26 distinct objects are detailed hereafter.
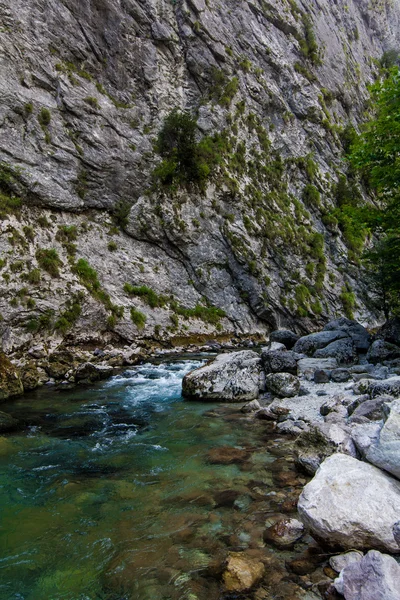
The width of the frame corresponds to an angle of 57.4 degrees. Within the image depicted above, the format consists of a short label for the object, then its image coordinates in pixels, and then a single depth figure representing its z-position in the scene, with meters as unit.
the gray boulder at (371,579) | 2.66
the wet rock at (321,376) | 11.06
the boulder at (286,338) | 19.02
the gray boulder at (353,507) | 3.28
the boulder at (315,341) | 16.61
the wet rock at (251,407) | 8.87
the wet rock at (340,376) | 10.97
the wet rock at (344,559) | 3.25
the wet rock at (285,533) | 3.78
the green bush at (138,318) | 19.76
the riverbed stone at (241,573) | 3.21
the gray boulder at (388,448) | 3.79
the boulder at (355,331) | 17.11
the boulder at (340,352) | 14.67
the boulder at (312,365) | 12.14
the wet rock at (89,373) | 12.82
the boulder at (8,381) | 10.57
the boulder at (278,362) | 11.57
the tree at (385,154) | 11.51
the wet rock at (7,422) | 7.72
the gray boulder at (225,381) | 10.17
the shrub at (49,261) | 17.98
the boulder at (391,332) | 15.53
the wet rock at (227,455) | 6.02
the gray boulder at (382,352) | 13.70
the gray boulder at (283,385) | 9.94
